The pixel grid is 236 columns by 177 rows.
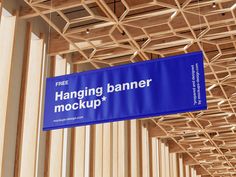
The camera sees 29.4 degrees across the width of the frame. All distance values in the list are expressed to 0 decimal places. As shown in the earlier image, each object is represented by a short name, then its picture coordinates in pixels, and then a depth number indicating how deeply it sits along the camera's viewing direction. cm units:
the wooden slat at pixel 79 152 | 951
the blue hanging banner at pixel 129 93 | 562
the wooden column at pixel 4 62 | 724
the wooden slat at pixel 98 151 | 1035
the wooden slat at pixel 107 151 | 1080
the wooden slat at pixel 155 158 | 1486
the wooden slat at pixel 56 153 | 864
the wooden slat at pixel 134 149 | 1295
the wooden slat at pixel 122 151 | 1188
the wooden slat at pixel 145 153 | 1396
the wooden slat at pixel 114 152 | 1155
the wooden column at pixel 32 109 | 793
